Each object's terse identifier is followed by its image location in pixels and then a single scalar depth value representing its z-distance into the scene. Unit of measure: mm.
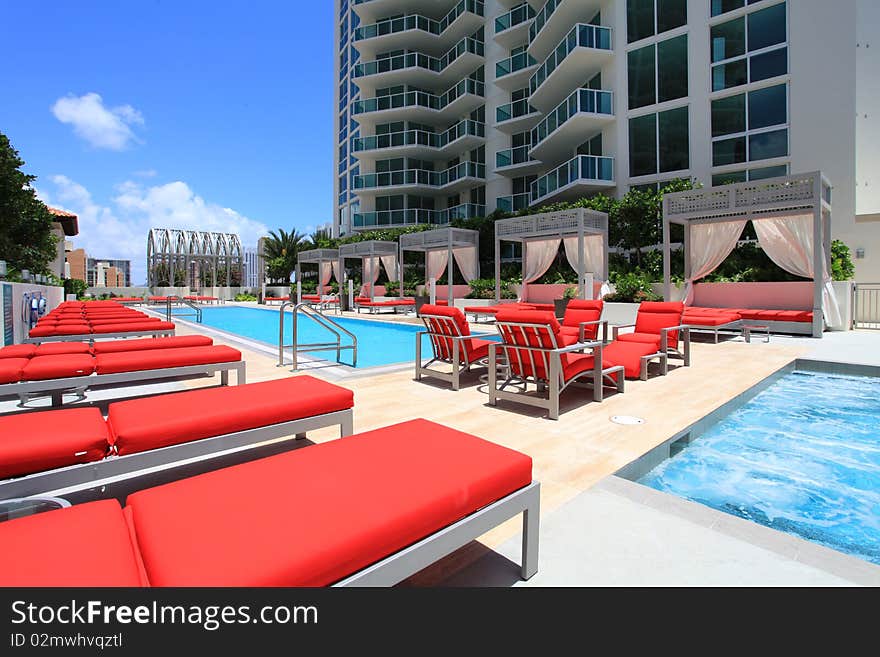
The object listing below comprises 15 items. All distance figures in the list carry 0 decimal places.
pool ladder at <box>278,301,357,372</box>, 6586
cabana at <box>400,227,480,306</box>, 18844
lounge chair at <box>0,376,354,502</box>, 2049
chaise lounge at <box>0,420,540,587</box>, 1197
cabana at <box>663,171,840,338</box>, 10750
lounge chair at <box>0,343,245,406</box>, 3641
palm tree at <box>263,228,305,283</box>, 37031
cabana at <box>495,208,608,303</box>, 14891
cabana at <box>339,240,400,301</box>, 22109
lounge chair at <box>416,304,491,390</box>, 5531
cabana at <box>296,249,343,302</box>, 25894
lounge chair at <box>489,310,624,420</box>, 4340
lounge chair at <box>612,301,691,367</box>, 6832
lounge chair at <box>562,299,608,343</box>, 6633
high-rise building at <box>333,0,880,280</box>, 14859
